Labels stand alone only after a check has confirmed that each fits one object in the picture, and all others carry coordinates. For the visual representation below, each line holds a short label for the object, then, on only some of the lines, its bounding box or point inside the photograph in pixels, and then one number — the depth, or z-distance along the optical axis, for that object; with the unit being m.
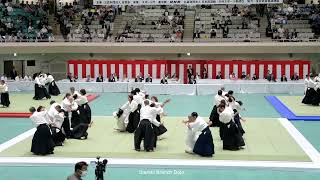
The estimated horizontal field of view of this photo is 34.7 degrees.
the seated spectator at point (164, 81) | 28.81
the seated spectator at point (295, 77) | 30.31
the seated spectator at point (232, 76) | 30.34
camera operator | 7.07
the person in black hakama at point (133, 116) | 15.30
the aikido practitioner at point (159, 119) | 14.58
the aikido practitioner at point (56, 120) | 13.65
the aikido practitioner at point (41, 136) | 12.64
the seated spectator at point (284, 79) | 30.33
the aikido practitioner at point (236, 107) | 14.73
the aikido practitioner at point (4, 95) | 21.71
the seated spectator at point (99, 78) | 30.17
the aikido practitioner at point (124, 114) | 15.33
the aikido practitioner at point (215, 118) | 17.05
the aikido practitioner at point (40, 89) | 24.75
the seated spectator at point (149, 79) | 29.83
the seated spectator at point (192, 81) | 29.27
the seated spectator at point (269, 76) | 29.93
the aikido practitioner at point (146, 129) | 13.19
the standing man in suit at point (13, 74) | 31.67
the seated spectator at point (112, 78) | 30.12
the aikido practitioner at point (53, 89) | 26.74
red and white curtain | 30.84
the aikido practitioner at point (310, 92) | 22.05
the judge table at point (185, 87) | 27.88
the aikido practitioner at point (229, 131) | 13.09
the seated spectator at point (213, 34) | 32.56
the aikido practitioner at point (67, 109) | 14.67
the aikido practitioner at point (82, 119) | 15.24
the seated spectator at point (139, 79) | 30.00
